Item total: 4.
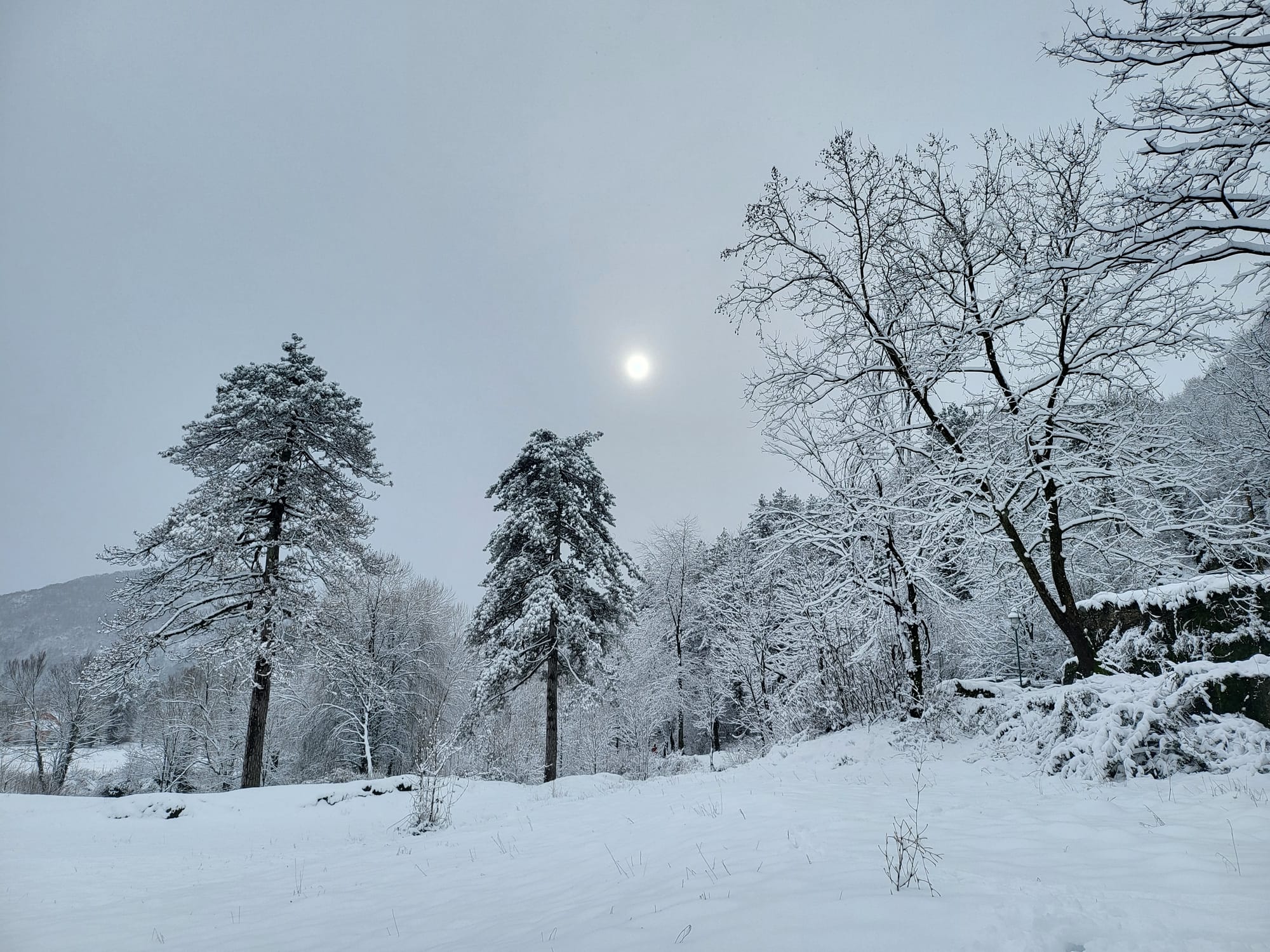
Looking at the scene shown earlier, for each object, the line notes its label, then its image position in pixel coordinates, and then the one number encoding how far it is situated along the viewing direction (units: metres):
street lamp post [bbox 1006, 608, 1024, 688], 15.33
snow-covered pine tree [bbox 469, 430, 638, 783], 15.65
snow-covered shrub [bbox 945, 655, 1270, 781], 4.86
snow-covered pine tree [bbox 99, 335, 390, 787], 12.54
